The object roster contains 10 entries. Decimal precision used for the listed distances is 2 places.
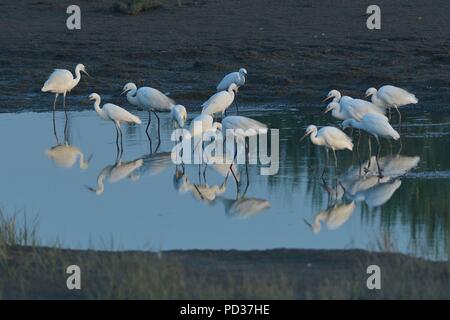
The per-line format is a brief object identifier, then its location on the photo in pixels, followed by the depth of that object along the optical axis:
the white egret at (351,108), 15.03
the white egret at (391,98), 16.34
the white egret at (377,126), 13.60
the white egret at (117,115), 15.73
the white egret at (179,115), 14.93
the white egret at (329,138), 13.26
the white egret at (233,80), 17.94
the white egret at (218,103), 15.74
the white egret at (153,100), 16.52
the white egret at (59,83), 18.25
